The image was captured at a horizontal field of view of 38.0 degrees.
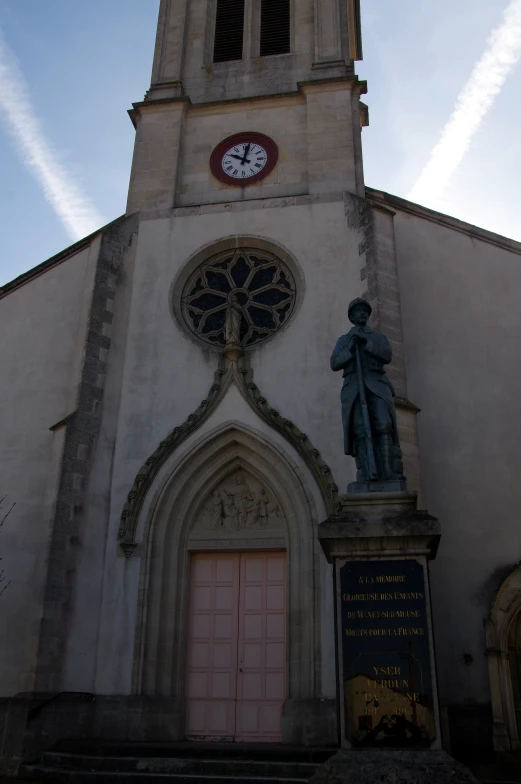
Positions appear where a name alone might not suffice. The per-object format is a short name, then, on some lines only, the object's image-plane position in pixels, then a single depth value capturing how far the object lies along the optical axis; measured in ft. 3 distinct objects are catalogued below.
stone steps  25.90
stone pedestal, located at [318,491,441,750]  19.99
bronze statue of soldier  24.45
